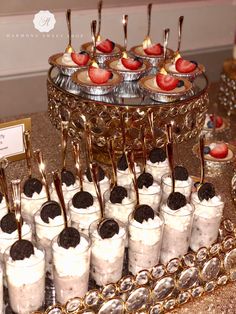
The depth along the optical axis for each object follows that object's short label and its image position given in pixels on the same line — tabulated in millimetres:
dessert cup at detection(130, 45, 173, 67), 1873
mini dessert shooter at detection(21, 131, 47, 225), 1270
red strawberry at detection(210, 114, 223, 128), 2070
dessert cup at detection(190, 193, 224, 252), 1299
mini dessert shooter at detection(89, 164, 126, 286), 1142
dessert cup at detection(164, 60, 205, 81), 1761
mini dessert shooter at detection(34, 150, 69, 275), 1168
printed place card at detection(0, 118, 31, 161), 1598
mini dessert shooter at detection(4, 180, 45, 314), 1053
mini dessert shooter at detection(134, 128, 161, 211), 1324
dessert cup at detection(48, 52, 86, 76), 1734
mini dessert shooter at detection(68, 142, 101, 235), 1225
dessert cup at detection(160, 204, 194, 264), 1249
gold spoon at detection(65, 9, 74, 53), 1768
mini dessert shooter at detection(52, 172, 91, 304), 1091
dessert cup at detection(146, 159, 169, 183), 1466
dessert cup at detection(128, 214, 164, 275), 1192
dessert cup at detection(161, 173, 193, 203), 1356
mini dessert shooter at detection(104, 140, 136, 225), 1262
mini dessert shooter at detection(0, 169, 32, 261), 1120
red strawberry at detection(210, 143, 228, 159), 1821
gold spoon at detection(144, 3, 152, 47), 1930
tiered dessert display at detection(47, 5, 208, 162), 1533
